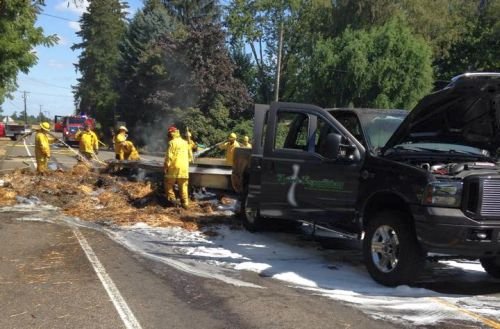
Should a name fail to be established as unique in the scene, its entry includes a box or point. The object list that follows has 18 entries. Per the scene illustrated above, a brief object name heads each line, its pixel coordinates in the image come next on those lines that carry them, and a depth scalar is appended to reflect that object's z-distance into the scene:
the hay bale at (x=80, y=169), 15.24
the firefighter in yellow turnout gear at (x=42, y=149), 15.34
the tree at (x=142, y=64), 42.19
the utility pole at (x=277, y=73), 34.74
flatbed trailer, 11.91
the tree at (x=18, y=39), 18.33
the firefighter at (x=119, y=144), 17.66
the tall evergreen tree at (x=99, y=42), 71.56
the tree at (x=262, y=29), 48.91
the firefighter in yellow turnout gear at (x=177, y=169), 11.34
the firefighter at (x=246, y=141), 18.71
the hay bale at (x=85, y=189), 13.07
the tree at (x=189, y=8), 52.50
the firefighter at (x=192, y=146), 14.63
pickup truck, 5.93
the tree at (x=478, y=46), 41.91
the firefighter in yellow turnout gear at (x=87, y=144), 18.66
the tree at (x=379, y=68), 35.69
